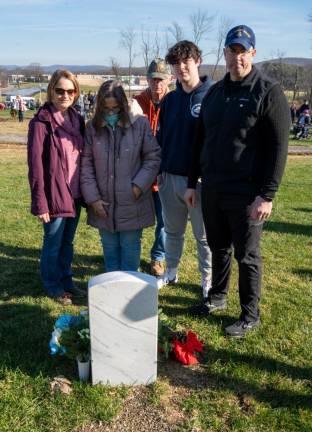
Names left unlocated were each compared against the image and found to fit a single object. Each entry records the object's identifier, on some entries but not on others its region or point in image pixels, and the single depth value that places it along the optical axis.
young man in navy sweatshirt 3.53
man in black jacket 2.98
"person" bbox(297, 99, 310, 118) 23.13
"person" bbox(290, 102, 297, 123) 28.50
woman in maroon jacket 3.59
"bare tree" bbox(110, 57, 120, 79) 48.36
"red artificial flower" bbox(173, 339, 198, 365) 3.18
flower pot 2.92
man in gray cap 4.11
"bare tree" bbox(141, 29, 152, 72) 47.66
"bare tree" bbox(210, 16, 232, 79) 43.84
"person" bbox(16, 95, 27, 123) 27.53
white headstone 2.69
